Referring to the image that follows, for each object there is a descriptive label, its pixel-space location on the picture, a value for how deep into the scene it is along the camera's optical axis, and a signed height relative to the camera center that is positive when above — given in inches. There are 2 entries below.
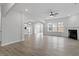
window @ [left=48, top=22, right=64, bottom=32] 286.5 +10.2
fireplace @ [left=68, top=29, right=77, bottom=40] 222.0 -22.8
